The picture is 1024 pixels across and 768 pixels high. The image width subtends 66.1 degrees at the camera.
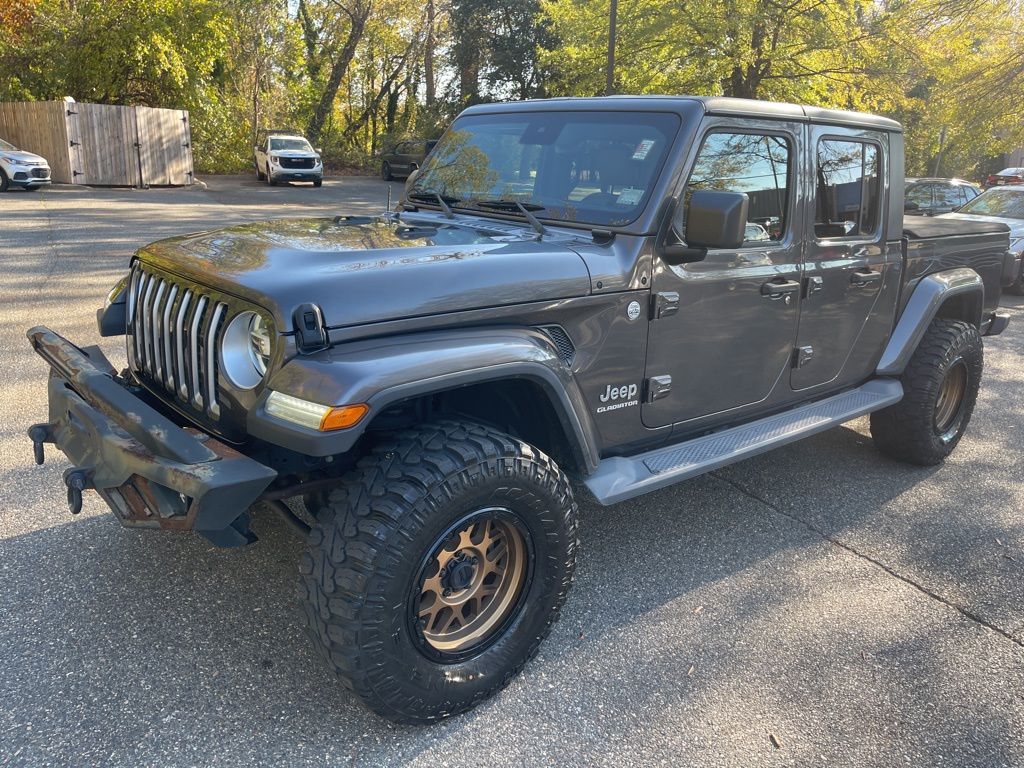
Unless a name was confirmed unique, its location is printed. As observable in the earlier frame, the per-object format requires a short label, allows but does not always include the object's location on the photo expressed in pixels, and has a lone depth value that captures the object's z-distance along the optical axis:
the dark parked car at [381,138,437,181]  27.19
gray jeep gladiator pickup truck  2.28
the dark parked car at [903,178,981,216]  12.21
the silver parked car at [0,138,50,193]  17.67
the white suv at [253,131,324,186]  24.22
